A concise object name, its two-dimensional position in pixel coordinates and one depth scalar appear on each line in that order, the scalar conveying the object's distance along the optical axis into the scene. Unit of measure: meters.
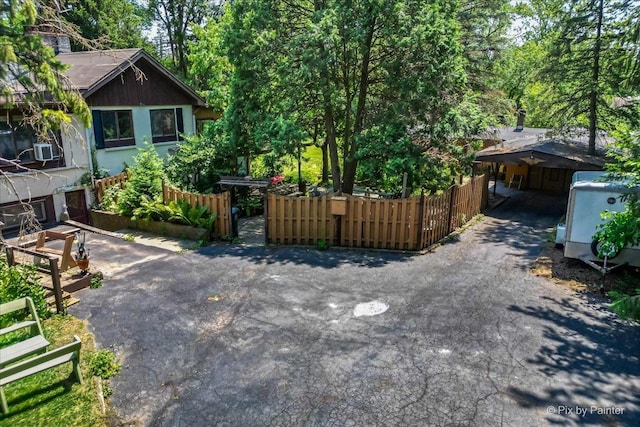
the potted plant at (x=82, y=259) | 9.02
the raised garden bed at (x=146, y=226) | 12.58
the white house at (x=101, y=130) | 14.52
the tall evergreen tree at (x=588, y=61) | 18.45
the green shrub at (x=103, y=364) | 6.00
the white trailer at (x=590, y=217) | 9.51
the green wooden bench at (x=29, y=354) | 5.07
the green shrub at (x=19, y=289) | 7.25
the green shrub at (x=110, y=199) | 15.44
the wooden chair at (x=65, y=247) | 8.80
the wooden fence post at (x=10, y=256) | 8.18
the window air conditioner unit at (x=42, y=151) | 14.44
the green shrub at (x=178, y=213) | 12.71
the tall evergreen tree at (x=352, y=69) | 12.66
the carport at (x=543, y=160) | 17.55
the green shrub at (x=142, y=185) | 14.25
